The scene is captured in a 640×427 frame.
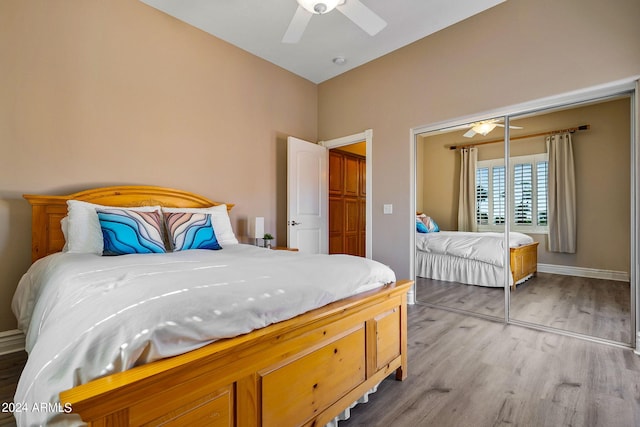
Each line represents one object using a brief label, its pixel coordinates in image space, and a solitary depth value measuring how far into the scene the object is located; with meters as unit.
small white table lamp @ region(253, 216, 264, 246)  3.48
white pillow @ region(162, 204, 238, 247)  2.81
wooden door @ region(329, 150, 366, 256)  5.04
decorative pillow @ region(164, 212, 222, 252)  2.37
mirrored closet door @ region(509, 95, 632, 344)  2.43
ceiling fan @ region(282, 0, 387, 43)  2.20
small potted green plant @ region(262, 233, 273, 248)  3.51
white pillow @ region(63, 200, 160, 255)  2.10
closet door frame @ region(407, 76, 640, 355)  2.27
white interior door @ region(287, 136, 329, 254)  3.84
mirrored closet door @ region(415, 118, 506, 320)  3.06
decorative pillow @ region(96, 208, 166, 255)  2.06
